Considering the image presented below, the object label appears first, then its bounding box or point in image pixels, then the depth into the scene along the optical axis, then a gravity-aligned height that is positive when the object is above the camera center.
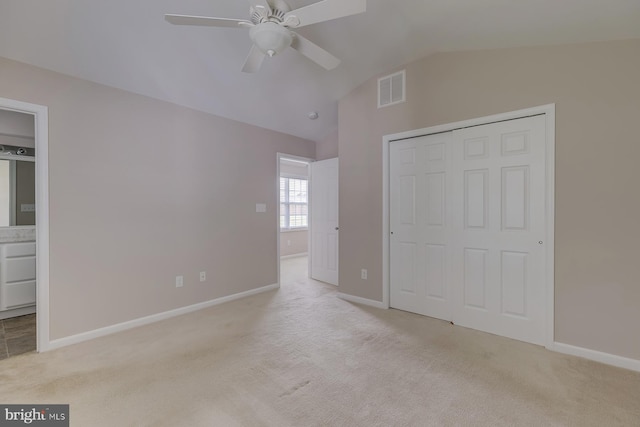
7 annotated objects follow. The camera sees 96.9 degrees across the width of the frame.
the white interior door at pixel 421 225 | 3.09 -0.16
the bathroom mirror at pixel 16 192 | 3.45 +0.23
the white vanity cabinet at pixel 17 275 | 3.21 -0.74
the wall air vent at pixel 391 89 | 3.29 +1.45
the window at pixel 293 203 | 7.27 +0.21
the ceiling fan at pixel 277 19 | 1.59 +1.15
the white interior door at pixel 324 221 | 4.53 -0.16
